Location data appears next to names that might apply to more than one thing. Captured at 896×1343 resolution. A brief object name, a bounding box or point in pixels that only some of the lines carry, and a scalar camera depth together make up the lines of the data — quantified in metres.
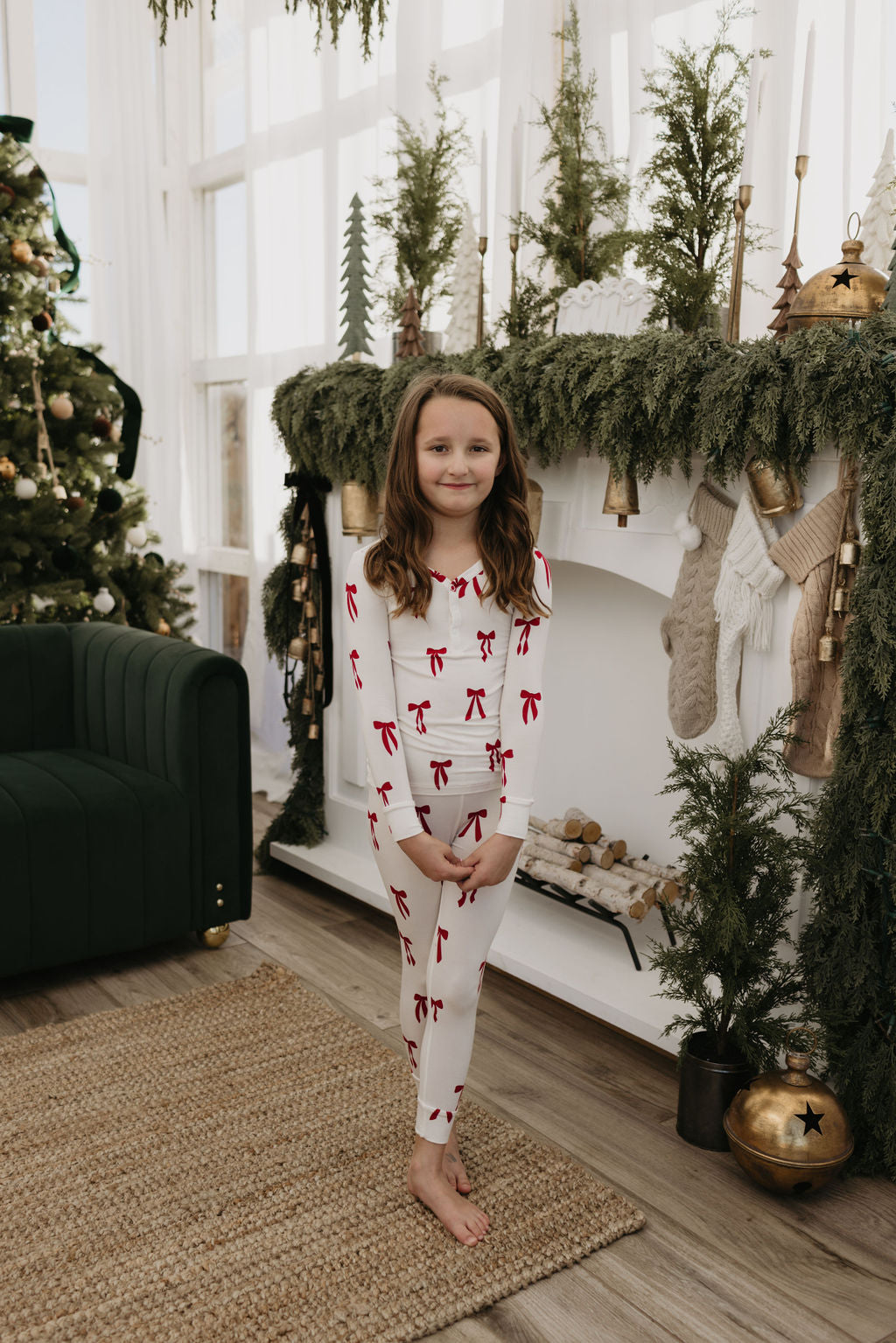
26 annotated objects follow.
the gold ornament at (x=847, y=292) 1.97
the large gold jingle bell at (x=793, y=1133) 1.82
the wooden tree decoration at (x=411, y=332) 2.87
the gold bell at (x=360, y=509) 2.99
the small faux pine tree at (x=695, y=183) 2.27
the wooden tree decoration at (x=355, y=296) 3.10
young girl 1.67
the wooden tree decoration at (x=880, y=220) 2.07
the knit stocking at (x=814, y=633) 1.99
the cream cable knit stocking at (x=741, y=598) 2.10
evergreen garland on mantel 1.86
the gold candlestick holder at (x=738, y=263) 2.13
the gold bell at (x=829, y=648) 1.99
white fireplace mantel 2.34
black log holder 2.54
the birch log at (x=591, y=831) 2.74
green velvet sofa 2.56
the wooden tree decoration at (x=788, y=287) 2.08
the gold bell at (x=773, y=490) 2.03
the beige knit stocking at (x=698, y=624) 2.22
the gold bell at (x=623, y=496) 2.31
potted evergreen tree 1.99
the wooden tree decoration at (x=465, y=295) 2.81
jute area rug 1.61
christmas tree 3.47
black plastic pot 2.02
